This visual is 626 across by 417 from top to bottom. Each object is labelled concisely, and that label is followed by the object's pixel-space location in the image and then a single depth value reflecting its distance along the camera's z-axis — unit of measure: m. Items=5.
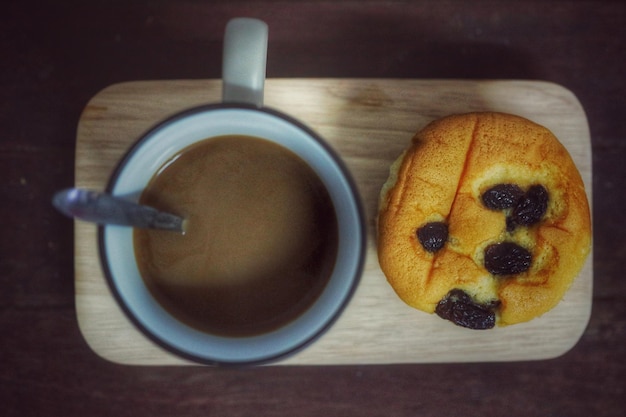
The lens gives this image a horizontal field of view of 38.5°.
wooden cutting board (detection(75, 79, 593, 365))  0.32
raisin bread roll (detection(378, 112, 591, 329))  0.30
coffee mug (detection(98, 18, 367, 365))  0.28
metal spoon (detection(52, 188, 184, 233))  0.26
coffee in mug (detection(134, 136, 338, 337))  0.30
